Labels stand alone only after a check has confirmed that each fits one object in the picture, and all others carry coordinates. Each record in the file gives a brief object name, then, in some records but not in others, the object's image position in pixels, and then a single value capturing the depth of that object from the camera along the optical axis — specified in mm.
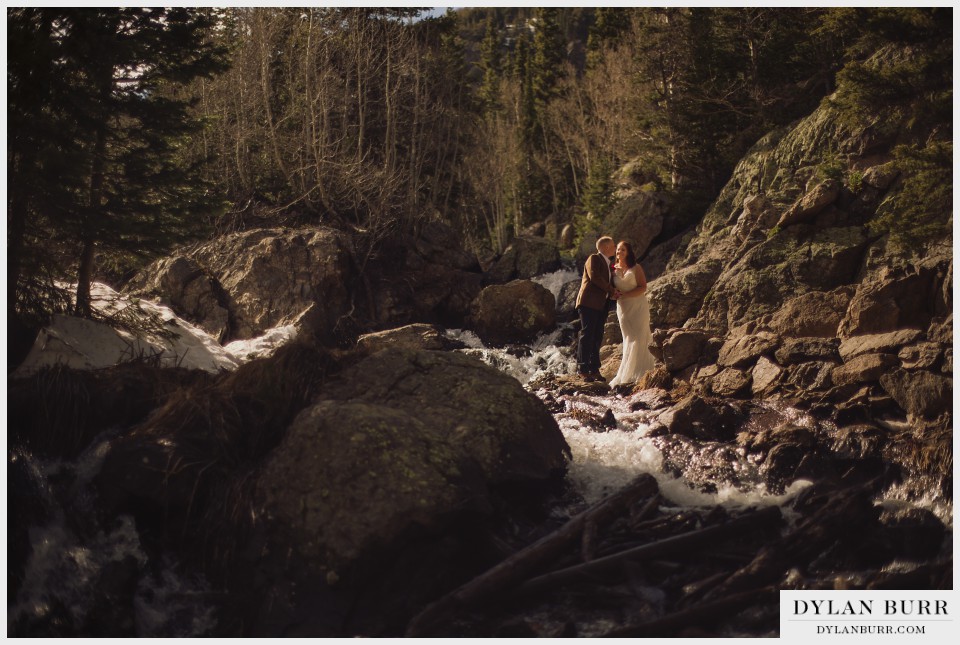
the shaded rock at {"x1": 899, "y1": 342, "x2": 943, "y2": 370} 9328
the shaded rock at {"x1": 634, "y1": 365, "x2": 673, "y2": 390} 12711
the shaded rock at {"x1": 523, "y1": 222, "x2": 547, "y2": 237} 49516
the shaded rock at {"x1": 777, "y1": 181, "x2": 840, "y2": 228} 15109
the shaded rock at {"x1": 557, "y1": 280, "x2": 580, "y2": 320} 23800
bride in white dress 13328
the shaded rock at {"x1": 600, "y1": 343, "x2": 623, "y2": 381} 14609
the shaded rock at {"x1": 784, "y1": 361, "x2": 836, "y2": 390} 10609
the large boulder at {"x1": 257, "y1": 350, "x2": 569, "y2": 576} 5895
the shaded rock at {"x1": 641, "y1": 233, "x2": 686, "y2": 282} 23516
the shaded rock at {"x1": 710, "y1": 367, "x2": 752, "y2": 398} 11531
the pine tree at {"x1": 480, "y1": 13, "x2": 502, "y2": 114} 59588
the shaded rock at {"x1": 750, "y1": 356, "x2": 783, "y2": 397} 11281
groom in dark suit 13477
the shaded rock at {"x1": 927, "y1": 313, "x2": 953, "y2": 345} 9453
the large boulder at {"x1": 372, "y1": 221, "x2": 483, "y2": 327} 23812
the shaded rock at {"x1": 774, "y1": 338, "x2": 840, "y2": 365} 11047
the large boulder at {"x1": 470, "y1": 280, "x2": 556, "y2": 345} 21109
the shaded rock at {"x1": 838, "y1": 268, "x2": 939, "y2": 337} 10883
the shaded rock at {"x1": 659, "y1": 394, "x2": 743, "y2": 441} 9719
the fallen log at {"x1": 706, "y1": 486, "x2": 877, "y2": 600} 5891
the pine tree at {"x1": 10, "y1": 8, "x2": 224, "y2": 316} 8734
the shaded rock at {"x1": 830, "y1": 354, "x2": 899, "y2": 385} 9914
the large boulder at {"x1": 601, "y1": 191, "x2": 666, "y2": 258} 25109
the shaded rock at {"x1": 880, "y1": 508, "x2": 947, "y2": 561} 6543
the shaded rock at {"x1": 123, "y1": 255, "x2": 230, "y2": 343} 18906
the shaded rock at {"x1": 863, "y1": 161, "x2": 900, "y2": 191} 14922
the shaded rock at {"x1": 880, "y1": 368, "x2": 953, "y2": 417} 8977
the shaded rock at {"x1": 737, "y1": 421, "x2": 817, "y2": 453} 8719
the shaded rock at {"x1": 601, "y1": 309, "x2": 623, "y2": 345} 16750
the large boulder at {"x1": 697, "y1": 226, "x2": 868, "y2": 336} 14281
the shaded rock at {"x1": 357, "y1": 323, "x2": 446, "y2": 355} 16812
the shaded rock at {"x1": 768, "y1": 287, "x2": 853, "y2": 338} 12117
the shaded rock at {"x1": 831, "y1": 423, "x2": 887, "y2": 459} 8656
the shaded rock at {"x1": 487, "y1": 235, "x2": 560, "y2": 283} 29500
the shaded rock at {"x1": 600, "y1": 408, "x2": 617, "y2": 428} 10508
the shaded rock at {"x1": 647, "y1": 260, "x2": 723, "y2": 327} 16281
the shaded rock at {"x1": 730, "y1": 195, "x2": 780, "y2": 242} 16422
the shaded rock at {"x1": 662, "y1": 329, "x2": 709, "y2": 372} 12961
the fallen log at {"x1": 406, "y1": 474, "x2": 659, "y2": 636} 5637
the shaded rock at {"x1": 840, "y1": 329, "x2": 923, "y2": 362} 10000
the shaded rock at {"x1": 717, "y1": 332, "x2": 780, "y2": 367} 12062
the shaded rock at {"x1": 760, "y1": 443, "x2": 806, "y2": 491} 8266
